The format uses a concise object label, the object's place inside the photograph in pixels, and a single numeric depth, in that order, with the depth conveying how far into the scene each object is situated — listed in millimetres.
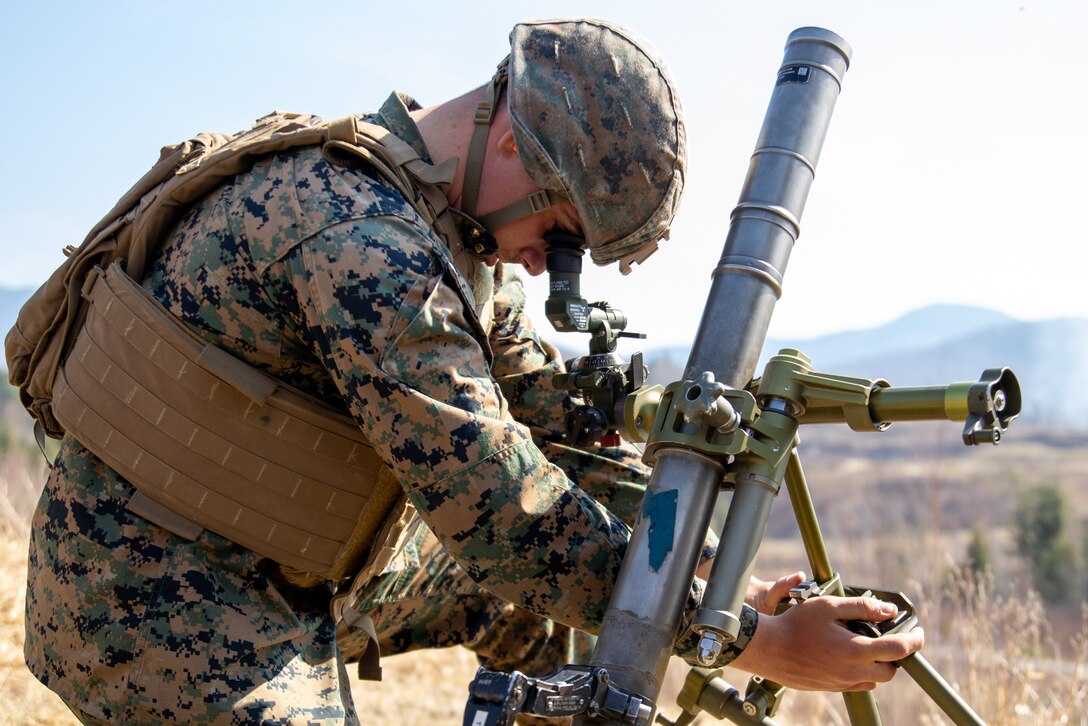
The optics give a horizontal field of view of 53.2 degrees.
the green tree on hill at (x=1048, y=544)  40062
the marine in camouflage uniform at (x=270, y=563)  2213
